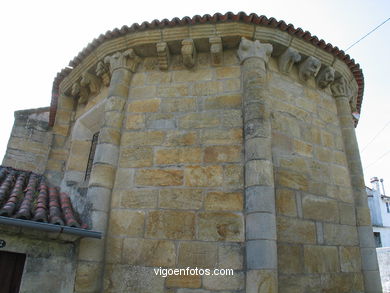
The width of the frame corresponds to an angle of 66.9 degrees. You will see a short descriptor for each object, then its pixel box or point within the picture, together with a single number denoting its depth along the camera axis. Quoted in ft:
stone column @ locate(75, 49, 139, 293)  10.93
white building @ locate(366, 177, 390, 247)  63.82
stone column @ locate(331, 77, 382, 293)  12.99
